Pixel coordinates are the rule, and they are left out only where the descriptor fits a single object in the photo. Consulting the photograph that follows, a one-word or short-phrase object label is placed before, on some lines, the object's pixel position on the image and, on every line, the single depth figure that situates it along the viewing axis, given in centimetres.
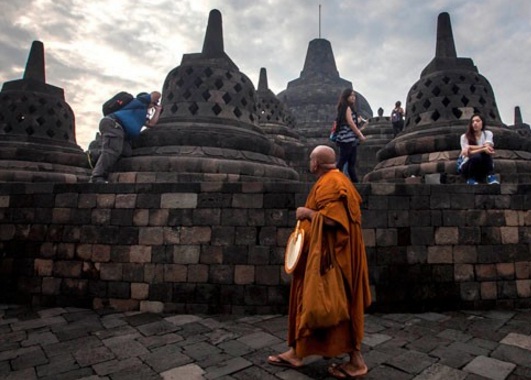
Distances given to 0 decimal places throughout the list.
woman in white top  526
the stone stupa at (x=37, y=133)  847
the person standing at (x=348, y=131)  580
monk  257
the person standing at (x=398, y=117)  1140
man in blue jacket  582
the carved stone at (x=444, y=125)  686
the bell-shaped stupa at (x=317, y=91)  2505
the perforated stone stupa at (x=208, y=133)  603
